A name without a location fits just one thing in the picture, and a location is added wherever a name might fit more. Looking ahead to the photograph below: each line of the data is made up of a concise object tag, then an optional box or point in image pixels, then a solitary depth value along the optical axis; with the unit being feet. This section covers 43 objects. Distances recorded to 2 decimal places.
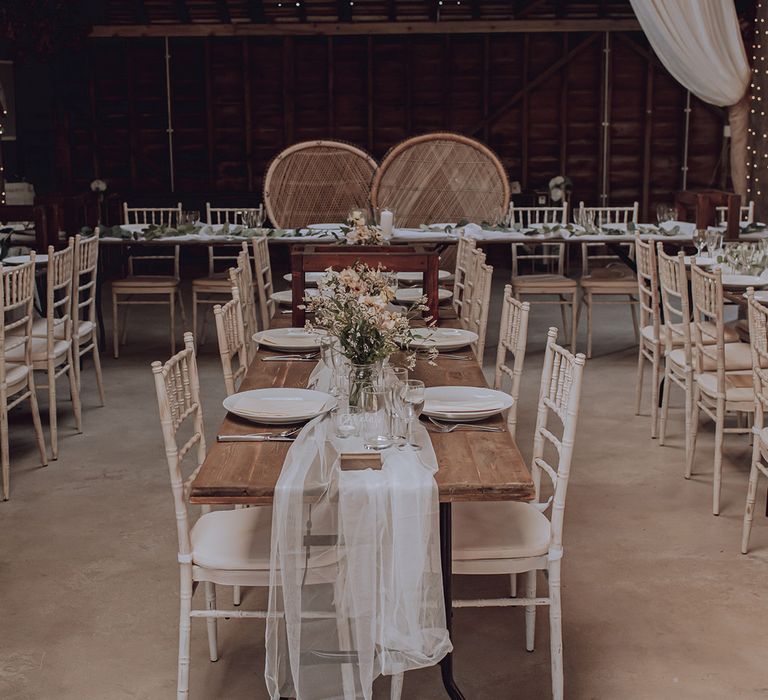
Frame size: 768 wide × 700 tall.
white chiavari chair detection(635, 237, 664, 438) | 17.03
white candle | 21.65
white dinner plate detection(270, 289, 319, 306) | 16.72
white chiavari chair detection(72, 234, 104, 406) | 18.45
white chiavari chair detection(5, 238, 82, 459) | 16.60
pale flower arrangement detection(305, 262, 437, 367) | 9.48
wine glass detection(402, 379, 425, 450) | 8.89
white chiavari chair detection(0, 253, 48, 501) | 14.89
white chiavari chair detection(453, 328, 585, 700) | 9.16
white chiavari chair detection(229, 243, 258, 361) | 15.61
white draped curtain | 26.40
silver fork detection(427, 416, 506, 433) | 9.57
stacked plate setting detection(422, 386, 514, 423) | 9.77
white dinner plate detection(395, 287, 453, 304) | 17.13
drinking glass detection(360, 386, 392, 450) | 9.03
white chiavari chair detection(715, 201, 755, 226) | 25.67
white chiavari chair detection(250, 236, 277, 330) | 18.53
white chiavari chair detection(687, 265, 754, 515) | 13.83
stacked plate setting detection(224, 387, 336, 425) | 9.68
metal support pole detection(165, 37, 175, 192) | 38.40
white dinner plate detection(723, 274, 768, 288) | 16.43
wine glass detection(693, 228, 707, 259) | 19.57
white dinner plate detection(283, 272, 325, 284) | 21.46
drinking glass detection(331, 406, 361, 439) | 9.09
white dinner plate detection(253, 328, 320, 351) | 12.82
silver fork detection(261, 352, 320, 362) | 12.46
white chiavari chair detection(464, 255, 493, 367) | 15.17
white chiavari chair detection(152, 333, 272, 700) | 8.96
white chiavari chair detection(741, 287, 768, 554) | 11.85
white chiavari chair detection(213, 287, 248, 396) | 11.59
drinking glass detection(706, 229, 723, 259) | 19.31
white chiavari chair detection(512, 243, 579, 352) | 23.36
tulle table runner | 8.29
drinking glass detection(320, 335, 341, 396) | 10.09
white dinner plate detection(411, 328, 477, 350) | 12.92
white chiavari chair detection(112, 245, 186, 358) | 23.73
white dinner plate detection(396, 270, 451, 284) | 19.57
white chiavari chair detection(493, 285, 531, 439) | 11.72
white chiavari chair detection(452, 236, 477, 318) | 17.98
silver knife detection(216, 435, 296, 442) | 9.27
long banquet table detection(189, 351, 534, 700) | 8.14
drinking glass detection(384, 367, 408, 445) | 8.95
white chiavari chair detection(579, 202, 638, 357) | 23.44
